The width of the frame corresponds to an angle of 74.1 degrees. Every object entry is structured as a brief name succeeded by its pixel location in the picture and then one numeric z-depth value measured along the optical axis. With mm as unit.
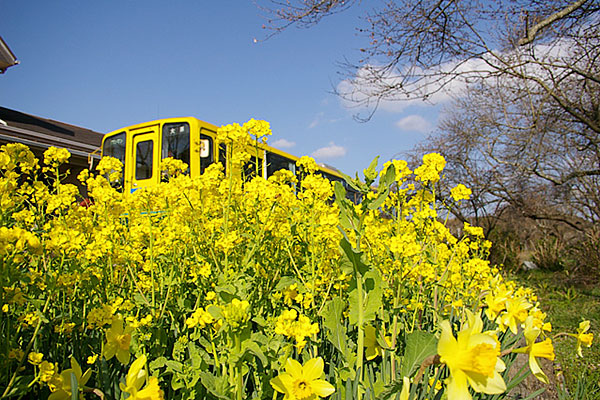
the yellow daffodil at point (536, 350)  967
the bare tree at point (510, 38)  4980
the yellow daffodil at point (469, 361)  752
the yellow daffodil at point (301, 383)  913
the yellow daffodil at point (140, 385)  837
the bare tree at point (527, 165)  7035
